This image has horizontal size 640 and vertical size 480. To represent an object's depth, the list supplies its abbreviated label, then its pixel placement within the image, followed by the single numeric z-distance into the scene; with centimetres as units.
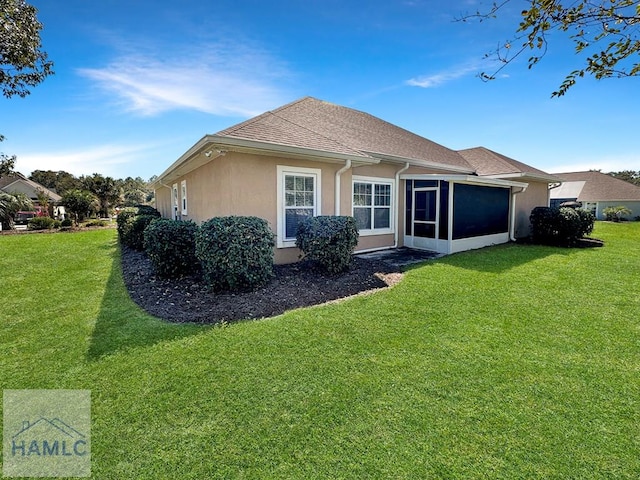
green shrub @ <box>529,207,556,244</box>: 1278
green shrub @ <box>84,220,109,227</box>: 2583
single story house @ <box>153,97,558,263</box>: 748
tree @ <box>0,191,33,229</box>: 2289
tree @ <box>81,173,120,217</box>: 3297
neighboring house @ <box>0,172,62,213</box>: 3972
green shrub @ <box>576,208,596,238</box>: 1296
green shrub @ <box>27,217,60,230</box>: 2328
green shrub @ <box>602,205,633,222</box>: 3038
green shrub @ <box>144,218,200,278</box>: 692
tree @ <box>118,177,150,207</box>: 6203
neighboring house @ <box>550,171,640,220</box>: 3287
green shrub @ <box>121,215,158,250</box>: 1157
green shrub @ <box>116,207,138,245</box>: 1222
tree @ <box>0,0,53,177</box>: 835
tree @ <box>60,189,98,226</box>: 2547
